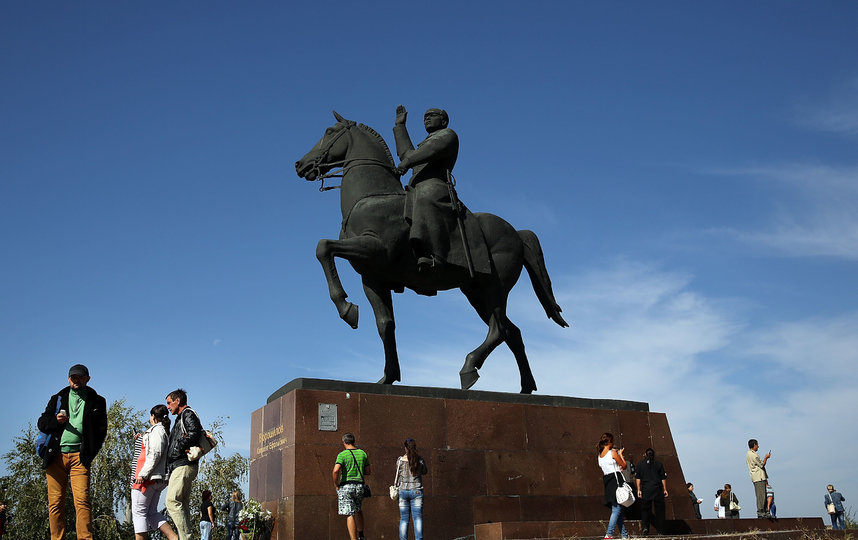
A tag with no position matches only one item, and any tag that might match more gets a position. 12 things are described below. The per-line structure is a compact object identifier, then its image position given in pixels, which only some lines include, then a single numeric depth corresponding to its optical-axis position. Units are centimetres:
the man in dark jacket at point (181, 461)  847
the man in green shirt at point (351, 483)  995
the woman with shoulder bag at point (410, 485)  1020
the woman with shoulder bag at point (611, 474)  1134
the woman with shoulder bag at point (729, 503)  2072
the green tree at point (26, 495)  3412
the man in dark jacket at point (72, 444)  838
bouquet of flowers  1087
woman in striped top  848
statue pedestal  1099
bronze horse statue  1224
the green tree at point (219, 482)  3788
